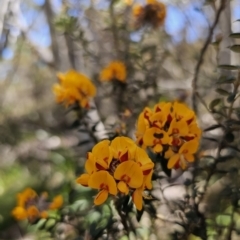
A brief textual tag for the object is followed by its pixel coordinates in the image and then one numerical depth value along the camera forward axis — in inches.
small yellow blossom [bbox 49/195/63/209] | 15.6
